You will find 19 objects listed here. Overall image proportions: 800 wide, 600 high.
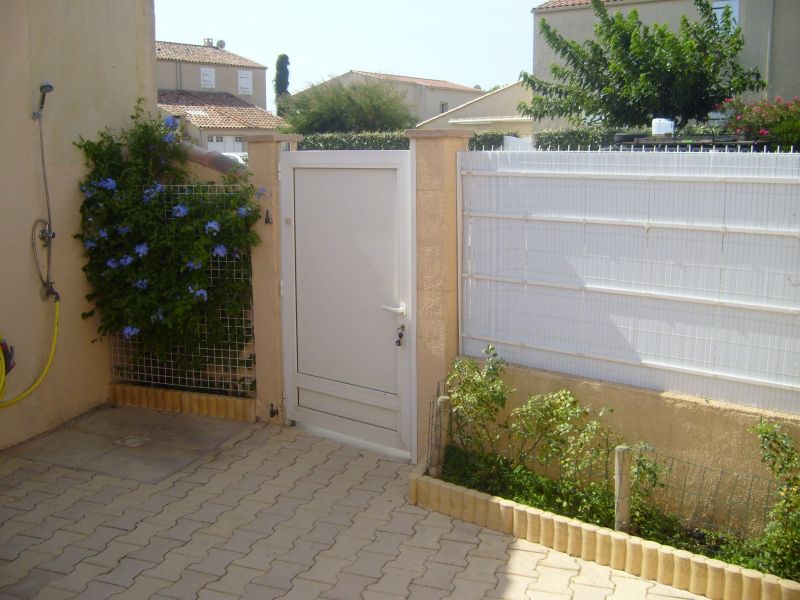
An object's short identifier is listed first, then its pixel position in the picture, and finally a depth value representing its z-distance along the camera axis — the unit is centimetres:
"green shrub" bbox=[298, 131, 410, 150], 2670
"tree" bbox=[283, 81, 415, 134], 3769
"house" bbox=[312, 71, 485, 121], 5035
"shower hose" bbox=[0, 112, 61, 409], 675
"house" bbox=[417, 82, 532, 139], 3766
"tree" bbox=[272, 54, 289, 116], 6006
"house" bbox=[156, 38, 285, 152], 4656
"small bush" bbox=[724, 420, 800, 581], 423
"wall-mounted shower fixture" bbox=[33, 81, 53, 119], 662
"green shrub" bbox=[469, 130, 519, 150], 2069
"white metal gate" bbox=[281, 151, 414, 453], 621
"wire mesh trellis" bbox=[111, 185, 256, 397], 711
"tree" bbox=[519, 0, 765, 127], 1802
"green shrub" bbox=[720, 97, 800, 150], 1035
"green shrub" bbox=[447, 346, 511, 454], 543
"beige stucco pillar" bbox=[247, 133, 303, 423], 685
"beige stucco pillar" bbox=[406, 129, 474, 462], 584
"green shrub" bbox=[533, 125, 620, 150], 1939
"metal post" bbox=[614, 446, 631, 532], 465
